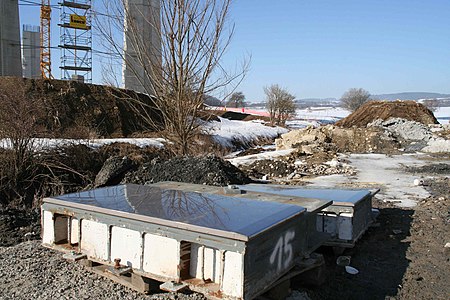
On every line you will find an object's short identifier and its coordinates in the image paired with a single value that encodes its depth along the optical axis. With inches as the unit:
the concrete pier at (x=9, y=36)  942.8
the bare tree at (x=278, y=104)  1638.8
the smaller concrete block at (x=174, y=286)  112.3
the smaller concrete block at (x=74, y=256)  135.7
